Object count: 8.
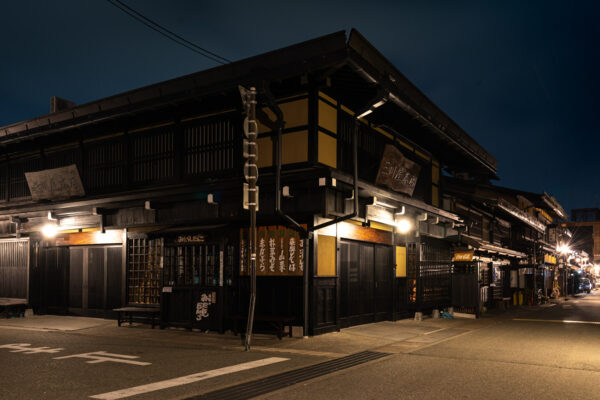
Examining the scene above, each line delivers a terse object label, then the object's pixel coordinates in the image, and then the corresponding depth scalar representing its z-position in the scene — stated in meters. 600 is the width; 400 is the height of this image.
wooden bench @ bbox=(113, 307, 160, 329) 15.40
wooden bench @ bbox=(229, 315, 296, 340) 13.09
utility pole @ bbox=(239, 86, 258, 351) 11.67
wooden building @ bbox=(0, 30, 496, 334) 13.68
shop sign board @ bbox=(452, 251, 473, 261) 21.48
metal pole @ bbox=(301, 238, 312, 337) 13.41
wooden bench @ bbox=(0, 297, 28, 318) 18.36
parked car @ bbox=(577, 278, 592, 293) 65.99
